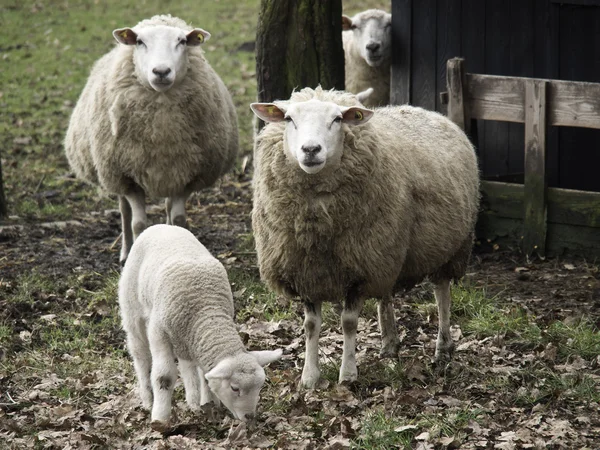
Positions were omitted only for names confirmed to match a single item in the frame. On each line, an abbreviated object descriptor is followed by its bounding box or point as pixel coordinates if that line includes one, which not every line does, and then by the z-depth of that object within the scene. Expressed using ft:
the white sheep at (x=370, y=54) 70.54
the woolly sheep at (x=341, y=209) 38.22
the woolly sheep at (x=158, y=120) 53.57
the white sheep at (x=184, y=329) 33.50
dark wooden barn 59.93
